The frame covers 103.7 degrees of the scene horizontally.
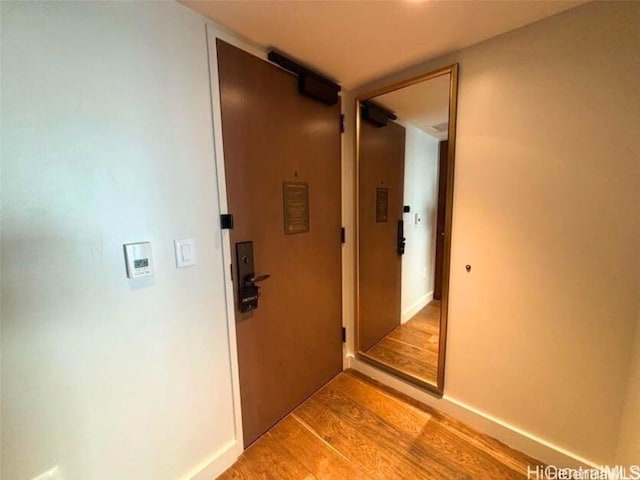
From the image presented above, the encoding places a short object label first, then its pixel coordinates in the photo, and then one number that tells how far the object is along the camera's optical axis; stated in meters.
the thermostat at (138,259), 0.96
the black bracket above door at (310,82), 1.40
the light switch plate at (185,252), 1.10
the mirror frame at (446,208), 1.46
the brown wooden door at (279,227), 1.30
